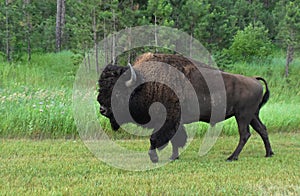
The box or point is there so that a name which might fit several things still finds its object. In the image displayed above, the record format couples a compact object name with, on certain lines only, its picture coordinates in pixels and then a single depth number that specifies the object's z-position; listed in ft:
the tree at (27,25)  62.75
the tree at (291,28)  61.77
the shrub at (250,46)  67.62
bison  21.88
